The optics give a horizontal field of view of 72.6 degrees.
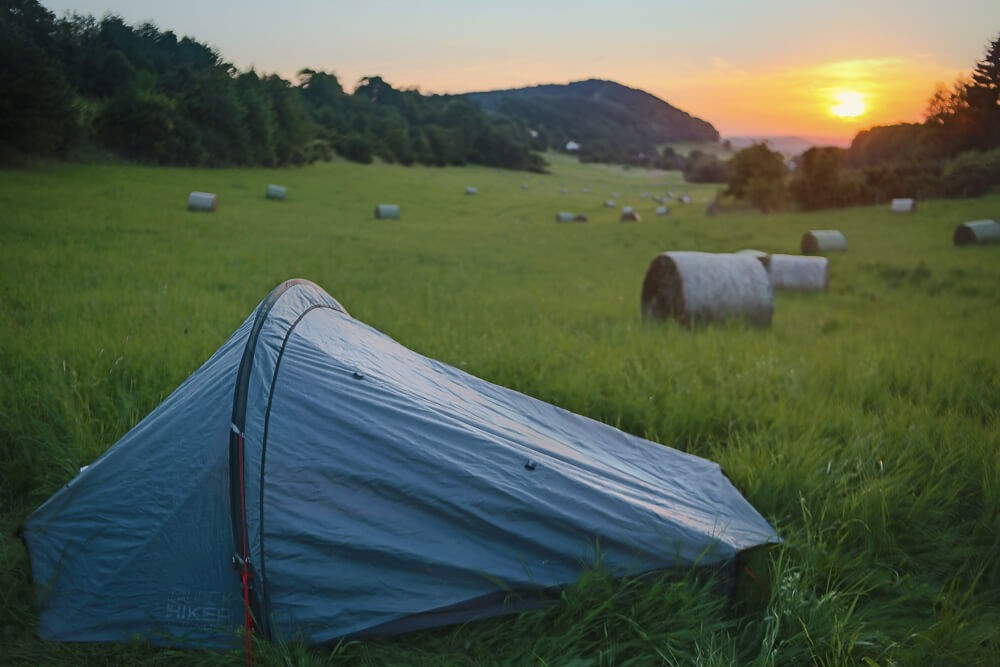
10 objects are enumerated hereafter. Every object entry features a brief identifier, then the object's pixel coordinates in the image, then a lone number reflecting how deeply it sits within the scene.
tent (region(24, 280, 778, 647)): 2.90
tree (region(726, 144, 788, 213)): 29.84
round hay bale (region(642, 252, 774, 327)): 8.23
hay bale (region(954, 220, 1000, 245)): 13.20
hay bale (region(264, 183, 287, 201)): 25.58
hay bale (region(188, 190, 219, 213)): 18.59
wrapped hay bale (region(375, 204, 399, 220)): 26.20
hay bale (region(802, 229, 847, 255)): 16.64
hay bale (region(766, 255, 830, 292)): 11.77
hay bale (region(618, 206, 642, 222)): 30.61
